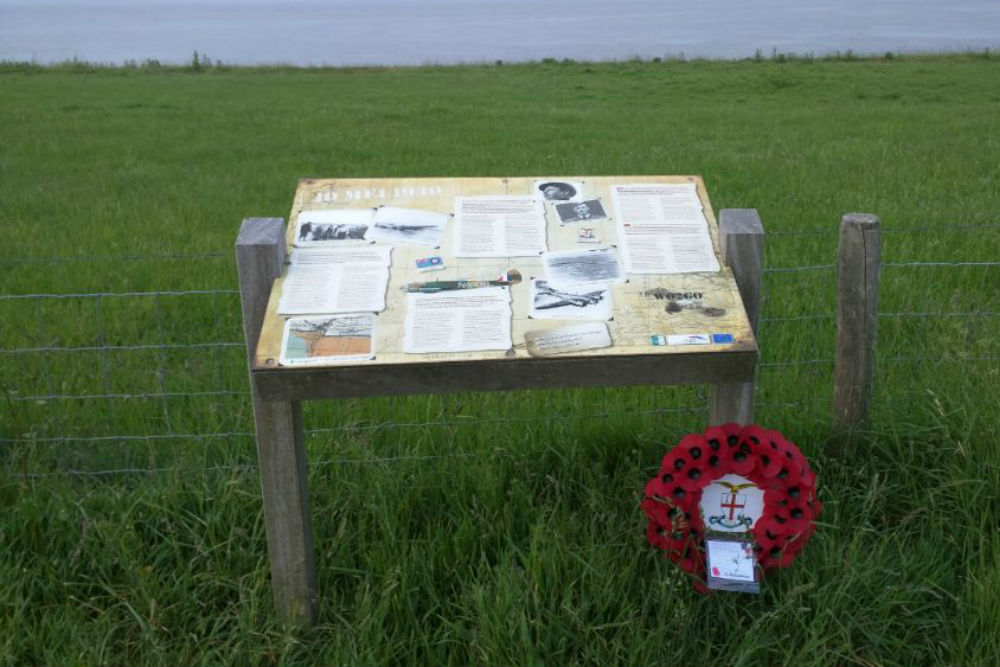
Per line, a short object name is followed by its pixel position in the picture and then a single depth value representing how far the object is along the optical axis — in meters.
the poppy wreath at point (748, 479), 2.88
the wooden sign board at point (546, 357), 2.73
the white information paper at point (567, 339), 2.77
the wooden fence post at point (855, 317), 3.54
